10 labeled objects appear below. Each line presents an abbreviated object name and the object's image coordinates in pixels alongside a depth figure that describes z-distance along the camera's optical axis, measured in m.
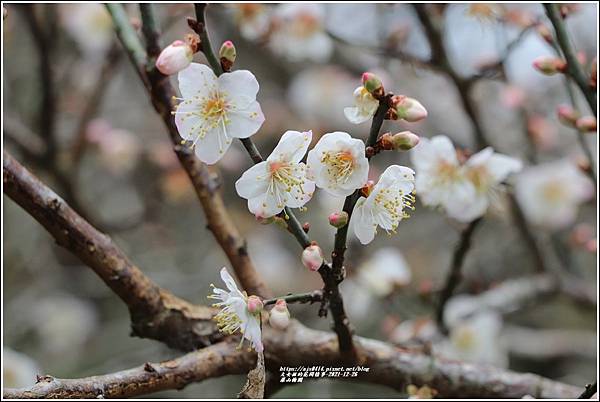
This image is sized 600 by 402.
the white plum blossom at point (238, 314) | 0.47
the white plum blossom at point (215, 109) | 0.47
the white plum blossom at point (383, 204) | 0.46
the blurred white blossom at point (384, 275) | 0.70
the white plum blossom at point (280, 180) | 0.46
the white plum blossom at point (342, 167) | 0.46
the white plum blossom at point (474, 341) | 0.66
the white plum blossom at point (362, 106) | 0.47
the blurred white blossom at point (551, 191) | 0.82
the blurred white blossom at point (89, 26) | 0.92
